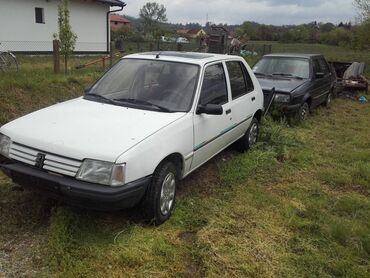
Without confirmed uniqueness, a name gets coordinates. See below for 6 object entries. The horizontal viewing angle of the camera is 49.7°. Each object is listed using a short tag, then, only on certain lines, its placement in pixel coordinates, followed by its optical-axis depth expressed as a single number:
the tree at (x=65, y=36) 11.84
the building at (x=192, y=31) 80.25
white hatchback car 3.53
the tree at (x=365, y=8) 22.25
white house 18.83
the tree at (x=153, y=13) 79.19
